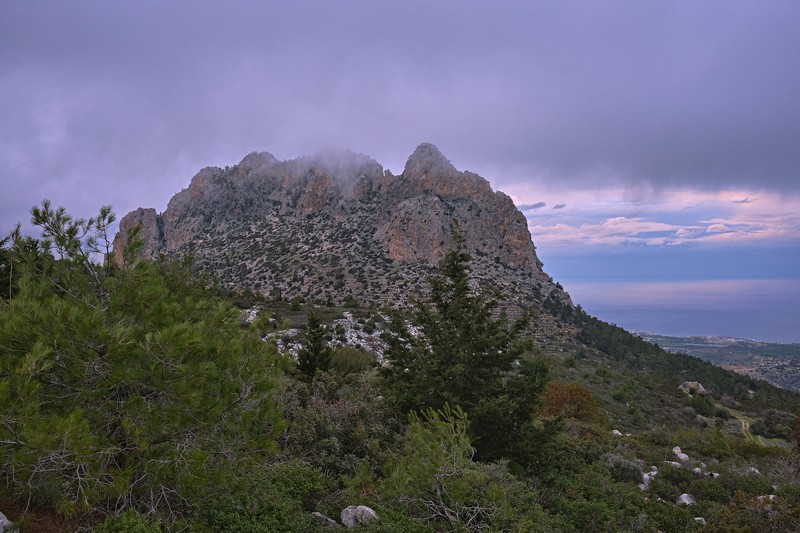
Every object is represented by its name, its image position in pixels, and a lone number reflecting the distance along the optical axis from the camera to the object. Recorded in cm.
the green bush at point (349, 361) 1715
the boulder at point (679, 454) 1215
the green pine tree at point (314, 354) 1461
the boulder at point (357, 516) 548
